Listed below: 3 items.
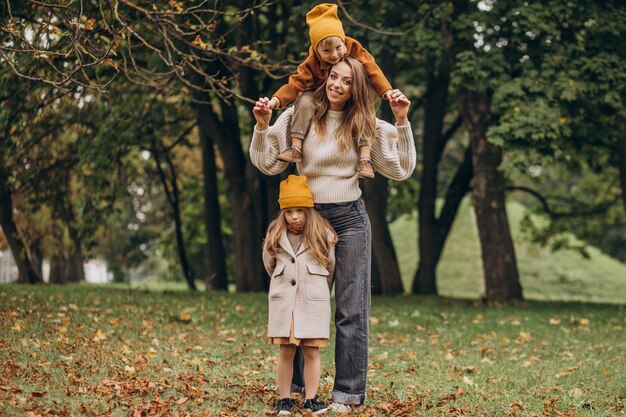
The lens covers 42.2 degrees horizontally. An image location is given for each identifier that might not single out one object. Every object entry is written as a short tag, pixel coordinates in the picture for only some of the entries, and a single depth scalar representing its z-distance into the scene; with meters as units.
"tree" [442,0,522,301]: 13.55
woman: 5.09
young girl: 4.97
